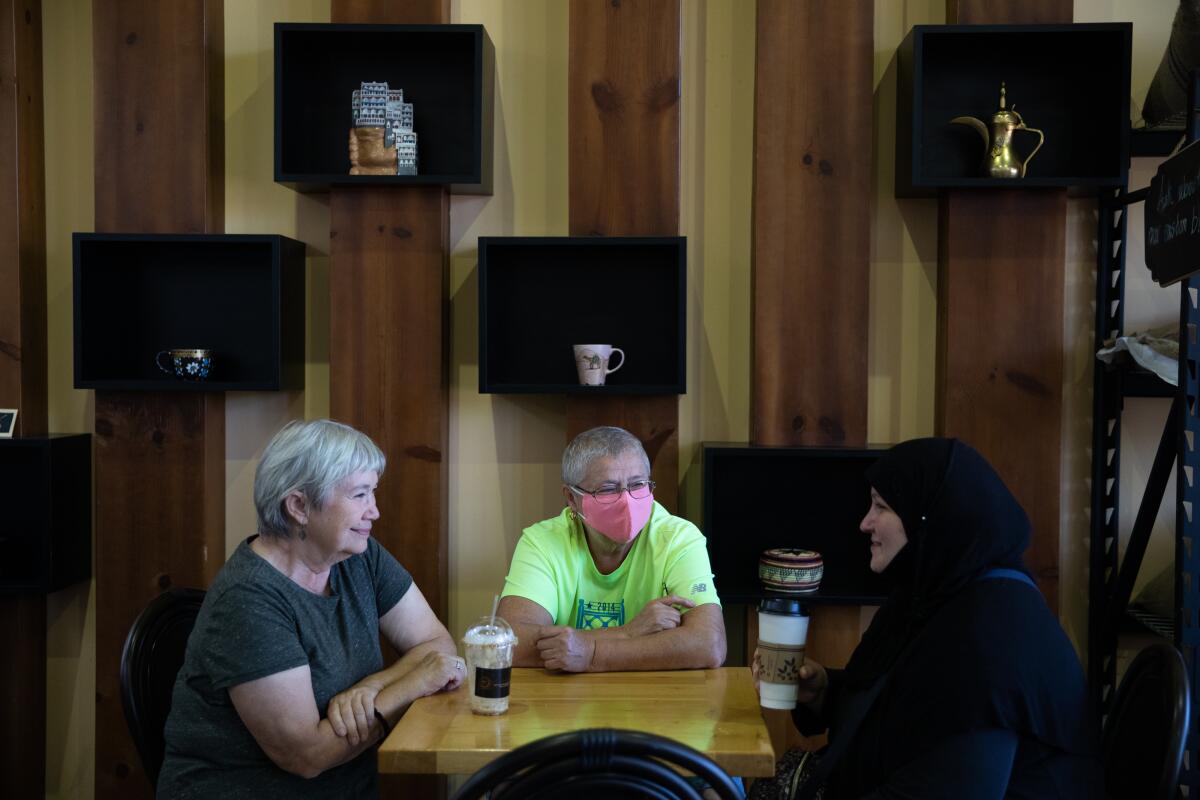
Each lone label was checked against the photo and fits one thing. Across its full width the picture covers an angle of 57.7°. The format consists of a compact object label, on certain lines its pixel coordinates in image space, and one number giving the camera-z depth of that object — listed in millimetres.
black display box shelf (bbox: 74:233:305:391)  3230
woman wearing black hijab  1715
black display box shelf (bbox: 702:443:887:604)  3184
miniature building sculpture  3080
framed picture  3146
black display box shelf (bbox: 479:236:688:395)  3232
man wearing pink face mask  2328
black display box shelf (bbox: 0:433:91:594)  3057
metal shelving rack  2803
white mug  3018
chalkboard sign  2201
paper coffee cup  2000
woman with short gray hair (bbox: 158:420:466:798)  1912
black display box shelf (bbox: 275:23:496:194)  3195
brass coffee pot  2992
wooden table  1785
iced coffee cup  1940
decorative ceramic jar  2996
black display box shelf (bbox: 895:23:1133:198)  3086
